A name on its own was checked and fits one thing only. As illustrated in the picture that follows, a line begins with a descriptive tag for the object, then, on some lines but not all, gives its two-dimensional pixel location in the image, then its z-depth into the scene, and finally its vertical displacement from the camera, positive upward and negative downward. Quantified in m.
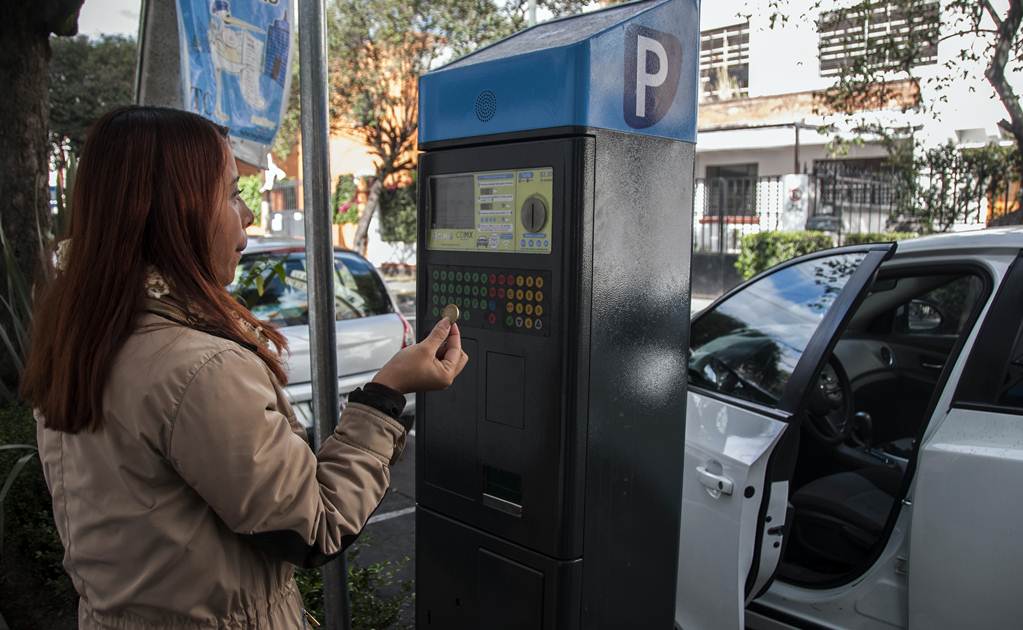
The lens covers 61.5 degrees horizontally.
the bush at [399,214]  21.48 +0.24
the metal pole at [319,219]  2.10 +0.01
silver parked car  5.06 -0.59
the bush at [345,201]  22.28 +0.58
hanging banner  3.52 +0.67
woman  1.26 -0.29
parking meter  1.96 -0.20
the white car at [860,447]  2.17 -0.68
